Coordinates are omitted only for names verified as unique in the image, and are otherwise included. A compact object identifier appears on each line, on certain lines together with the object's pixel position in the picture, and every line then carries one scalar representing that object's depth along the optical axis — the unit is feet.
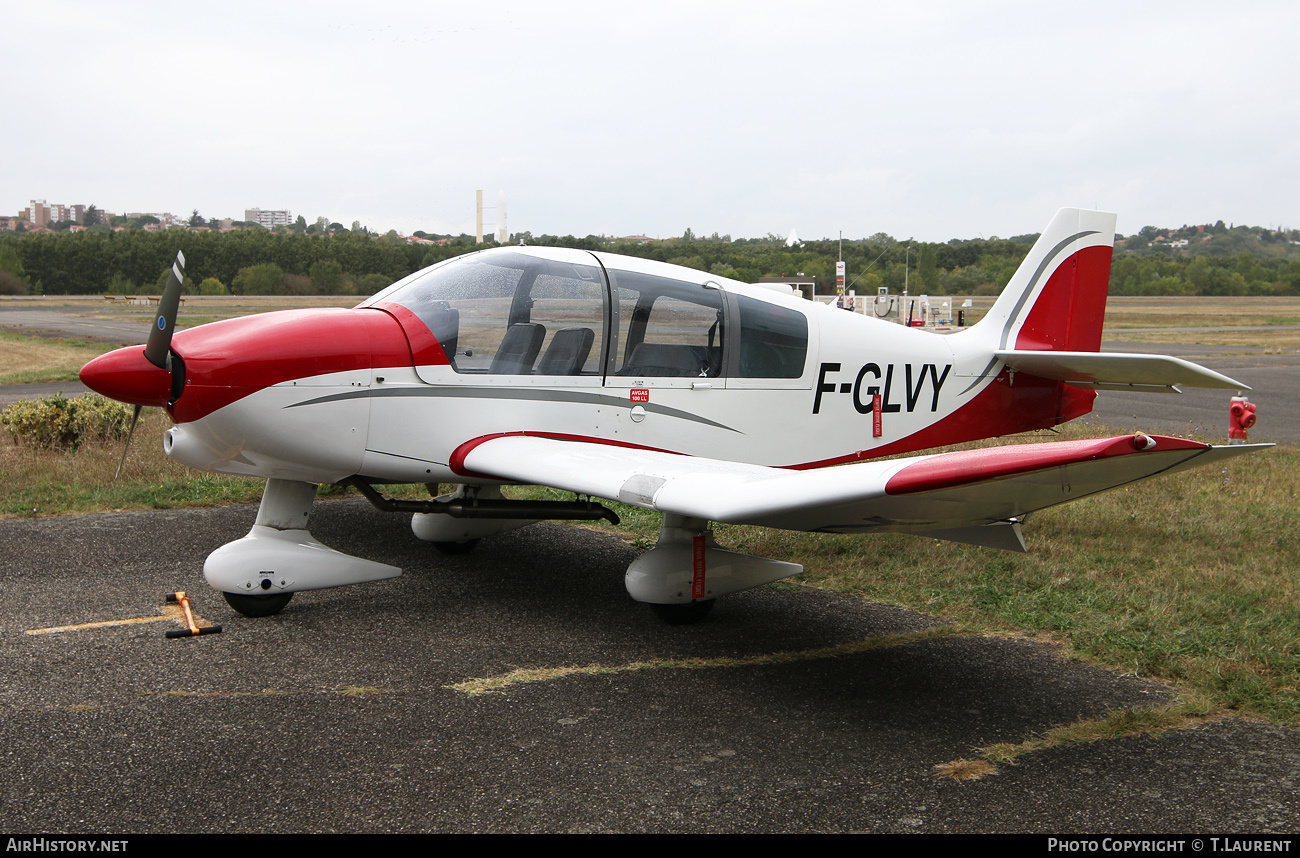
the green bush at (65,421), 31.35
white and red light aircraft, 15.57
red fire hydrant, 30.07
